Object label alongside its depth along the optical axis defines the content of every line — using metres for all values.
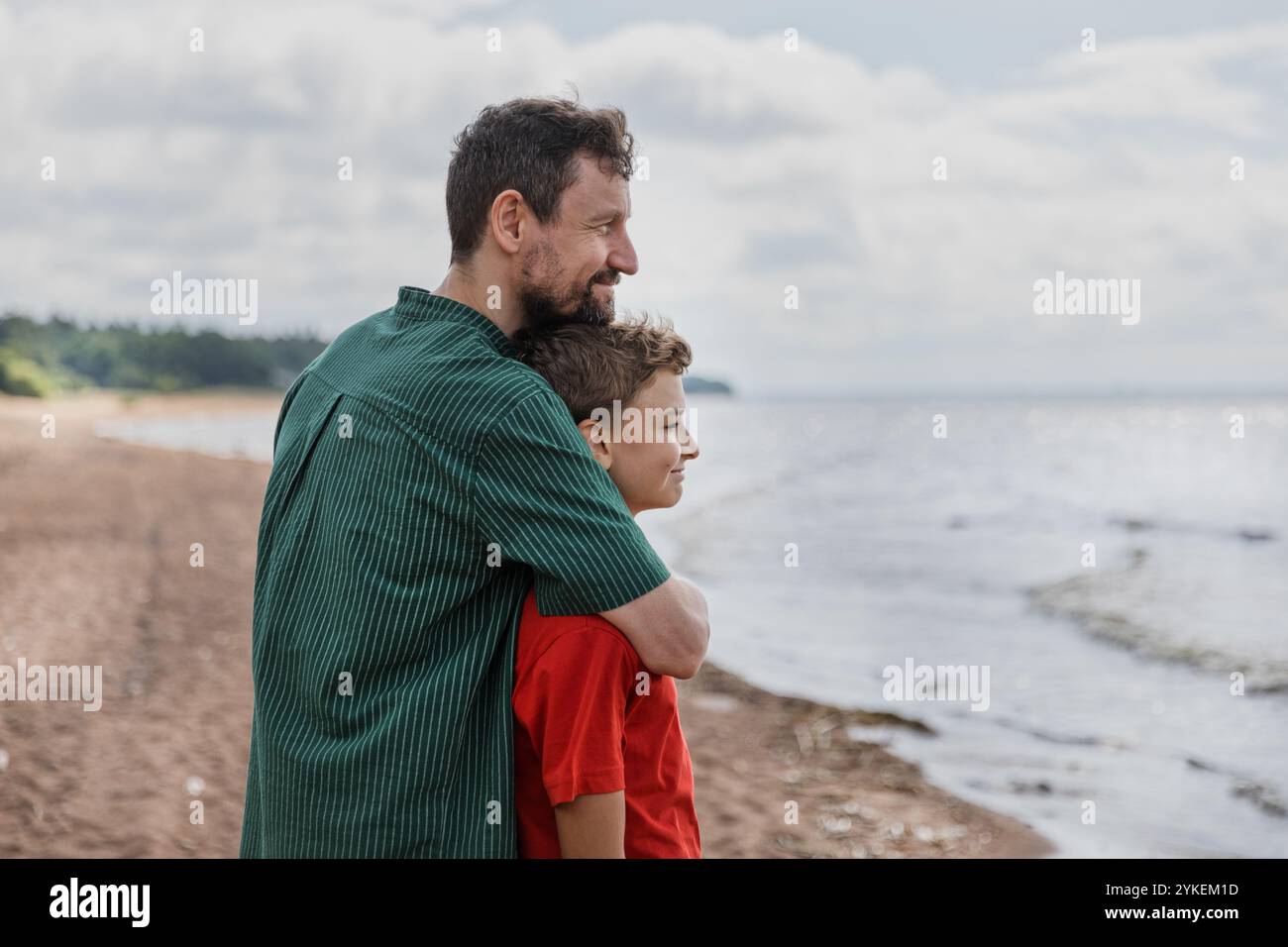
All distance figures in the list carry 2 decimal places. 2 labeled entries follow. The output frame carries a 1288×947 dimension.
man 1.85
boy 1.87
